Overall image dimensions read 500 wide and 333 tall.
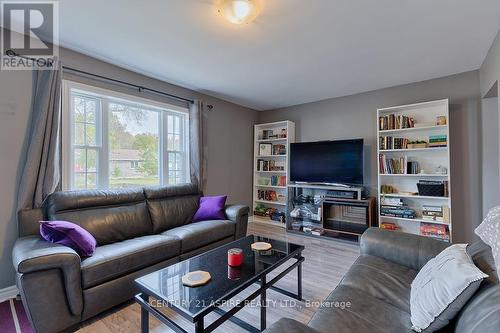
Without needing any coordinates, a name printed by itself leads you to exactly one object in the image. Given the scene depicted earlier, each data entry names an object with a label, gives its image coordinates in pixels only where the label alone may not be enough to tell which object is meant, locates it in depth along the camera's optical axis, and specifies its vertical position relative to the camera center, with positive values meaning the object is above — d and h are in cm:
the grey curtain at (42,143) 217 +28
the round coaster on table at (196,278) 142 -67
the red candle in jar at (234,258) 170 -64
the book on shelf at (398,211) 329 -60
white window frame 250 +56
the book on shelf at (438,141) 311 +38
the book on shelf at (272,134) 470 +76
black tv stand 364 -75
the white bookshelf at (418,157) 318 +17
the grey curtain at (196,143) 373 +45
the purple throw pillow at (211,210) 316 -53
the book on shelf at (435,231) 301 -81
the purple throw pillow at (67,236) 185 -51
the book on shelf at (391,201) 342 -47
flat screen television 370 +14
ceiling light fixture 173 +124
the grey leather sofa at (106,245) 154 -67
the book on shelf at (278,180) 467 -20
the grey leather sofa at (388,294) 89 -69
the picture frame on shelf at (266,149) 487 +45
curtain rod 218 +113
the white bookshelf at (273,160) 461 +18
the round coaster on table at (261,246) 199 -65
